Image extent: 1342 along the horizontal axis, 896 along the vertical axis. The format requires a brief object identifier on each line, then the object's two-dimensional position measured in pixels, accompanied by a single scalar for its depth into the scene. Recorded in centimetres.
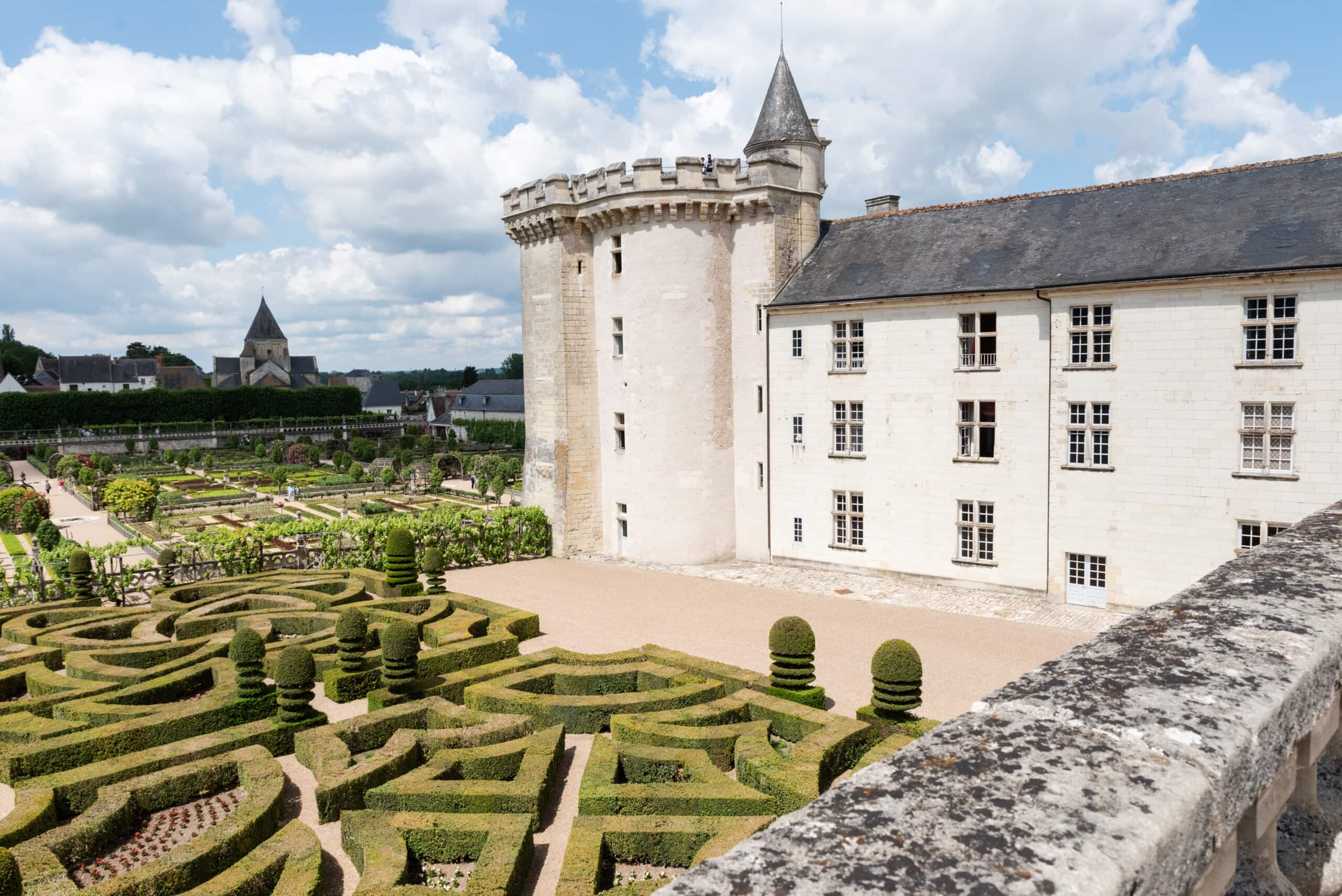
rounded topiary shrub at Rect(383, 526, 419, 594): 2553
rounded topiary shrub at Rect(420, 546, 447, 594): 2519
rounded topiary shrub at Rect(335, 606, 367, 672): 1680
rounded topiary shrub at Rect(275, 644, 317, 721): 1501
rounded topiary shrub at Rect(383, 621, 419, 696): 1622
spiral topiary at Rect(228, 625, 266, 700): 1571
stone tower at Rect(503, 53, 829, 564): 2981
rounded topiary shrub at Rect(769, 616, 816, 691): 1592
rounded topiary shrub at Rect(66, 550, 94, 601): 2370
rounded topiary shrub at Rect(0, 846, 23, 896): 845
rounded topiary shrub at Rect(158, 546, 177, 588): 2658
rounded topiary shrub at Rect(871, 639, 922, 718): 1434
